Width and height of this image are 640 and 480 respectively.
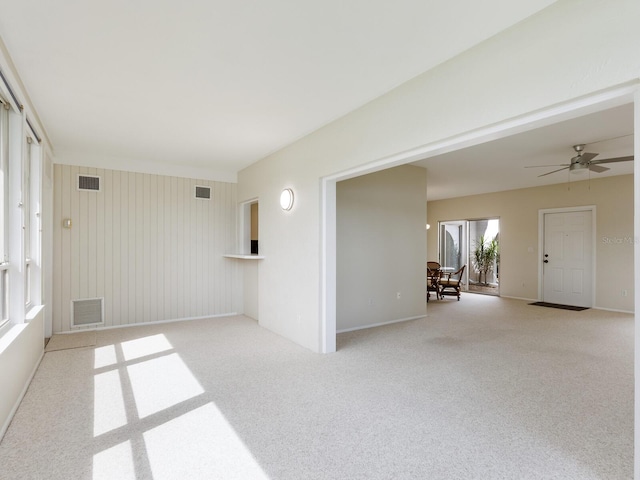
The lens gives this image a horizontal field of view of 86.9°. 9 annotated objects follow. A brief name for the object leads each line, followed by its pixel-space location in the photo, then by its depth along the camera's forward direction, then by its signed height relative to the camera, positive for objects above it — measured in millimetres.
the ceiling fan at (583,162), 4456 +1037
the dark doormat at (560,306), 6672 -1383
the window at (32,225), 3662 +126
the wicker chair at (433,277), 7938 -932
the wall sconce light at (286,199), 4494 +530
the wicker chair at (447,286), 7867 -1123
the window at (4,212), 2670 +195
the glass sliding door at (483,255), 9766 -487
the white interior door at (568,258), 6926 -403
